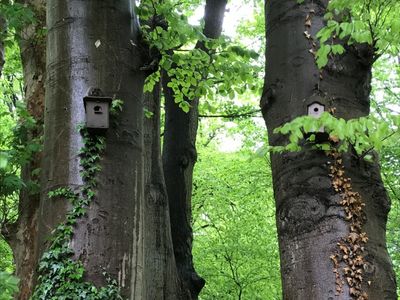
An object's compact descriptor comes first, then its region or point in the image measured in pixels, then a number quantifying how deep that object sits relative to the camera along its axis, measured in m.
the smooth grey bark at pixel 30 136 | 4.90
